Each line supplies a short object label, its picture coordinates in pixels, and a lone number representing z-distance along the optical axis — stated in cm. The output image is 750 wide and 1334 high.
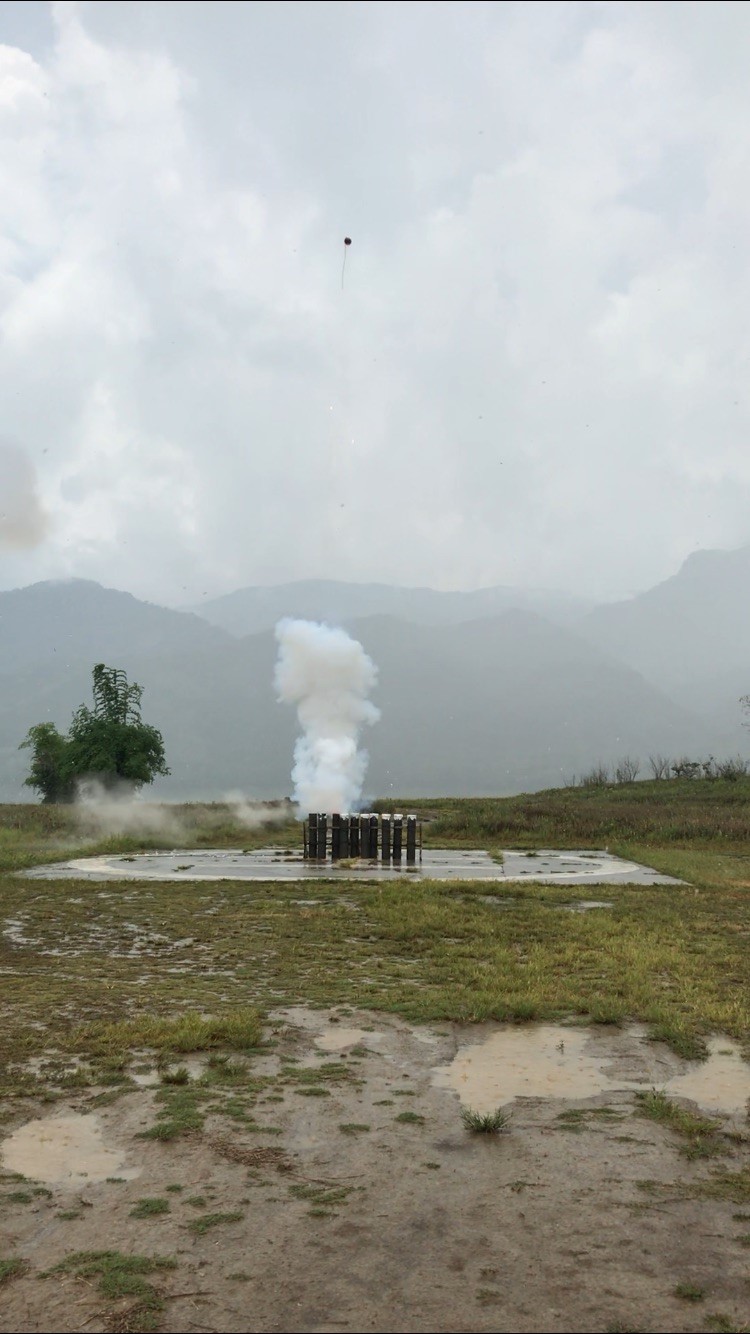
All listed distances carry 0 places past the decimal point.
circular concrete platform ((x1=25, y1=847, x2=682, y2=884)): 3225
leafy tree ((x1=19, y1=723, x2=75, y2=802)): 7738
